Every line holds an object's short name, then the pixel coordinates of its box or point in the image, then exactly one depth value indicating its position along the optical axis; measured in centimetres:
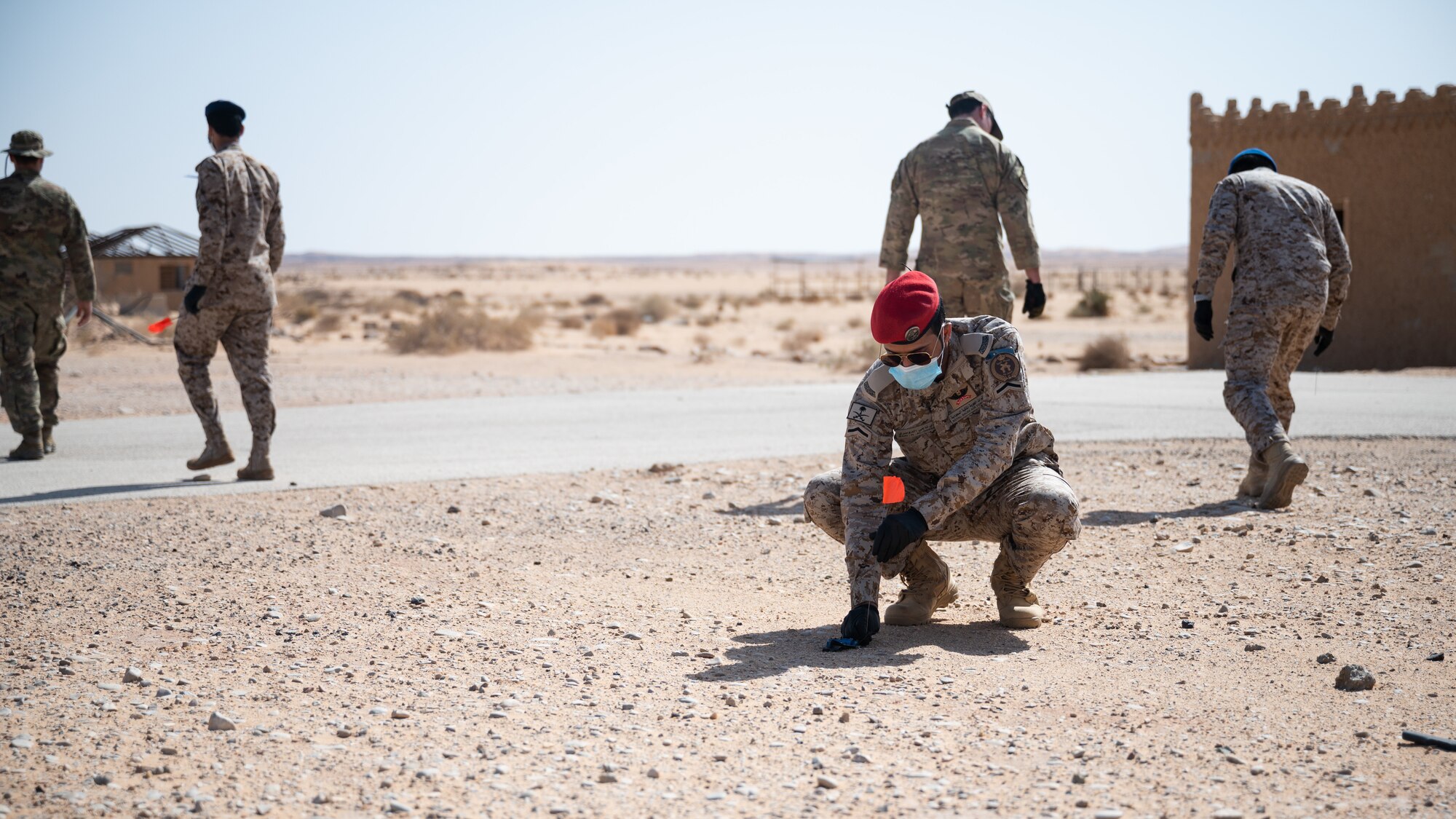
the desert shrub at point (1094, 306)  4325
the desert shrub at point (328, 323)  3256
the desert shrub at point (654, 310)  4253
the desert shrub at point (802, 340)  2842
